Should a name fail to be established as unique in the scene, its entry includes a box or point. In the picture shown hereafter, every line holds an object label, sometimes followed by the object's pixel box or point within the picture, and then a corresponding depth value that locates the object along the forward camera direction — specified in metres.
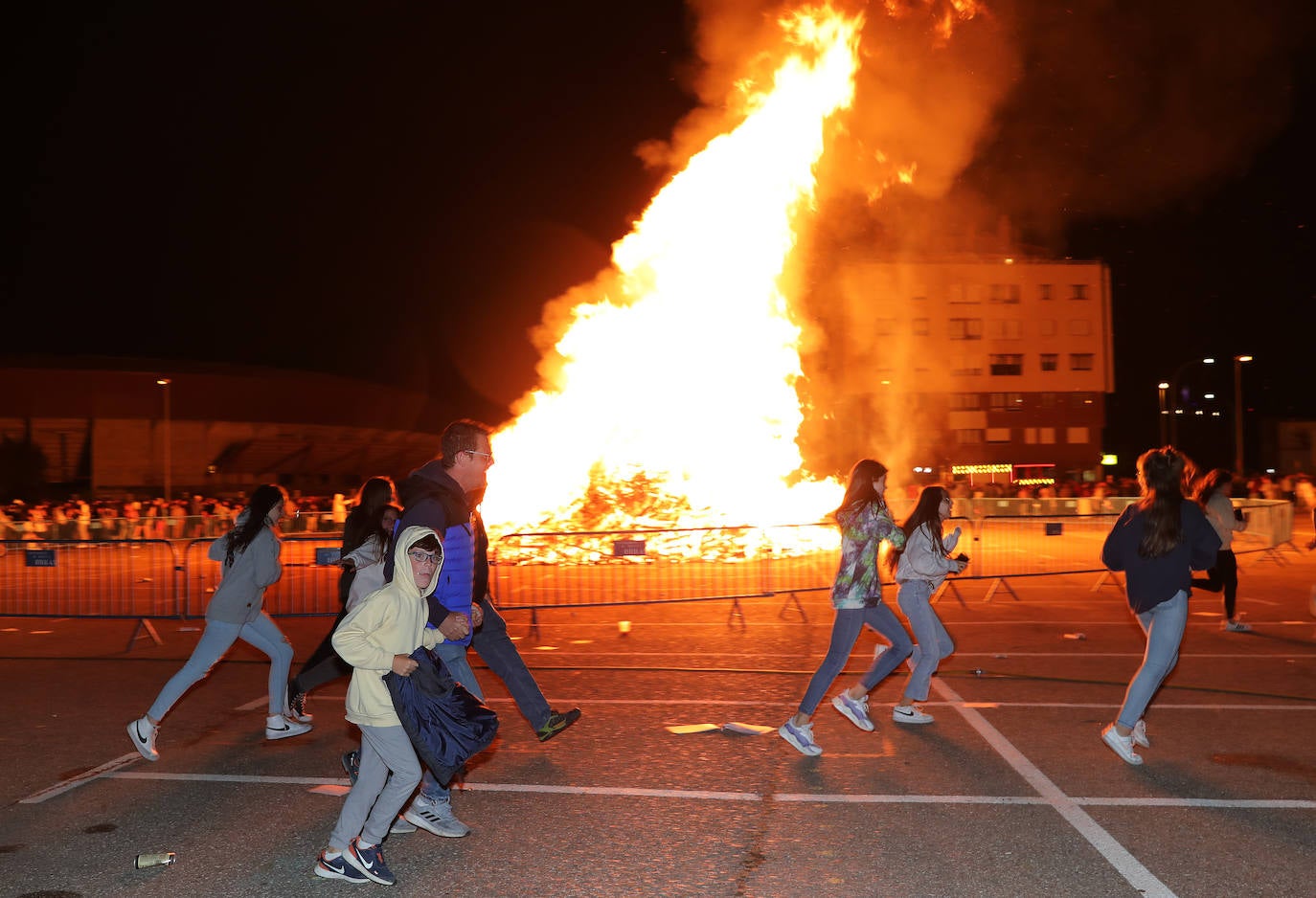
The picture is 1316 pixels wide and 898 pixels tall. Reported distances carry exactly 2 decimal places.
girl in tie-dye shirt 6.20
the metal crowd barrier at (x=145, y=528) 25.16
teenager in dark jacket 5.89
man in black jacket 4.84
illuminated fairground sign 63.06
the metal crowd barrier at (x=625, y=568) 14.97
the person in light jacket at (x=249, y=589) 6.62
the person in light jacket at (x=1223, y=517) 10.33
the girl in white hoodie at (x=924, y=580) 6.82
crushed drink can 4.32
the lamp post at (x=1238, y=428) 37.22
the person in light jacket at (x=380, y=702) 4.19
